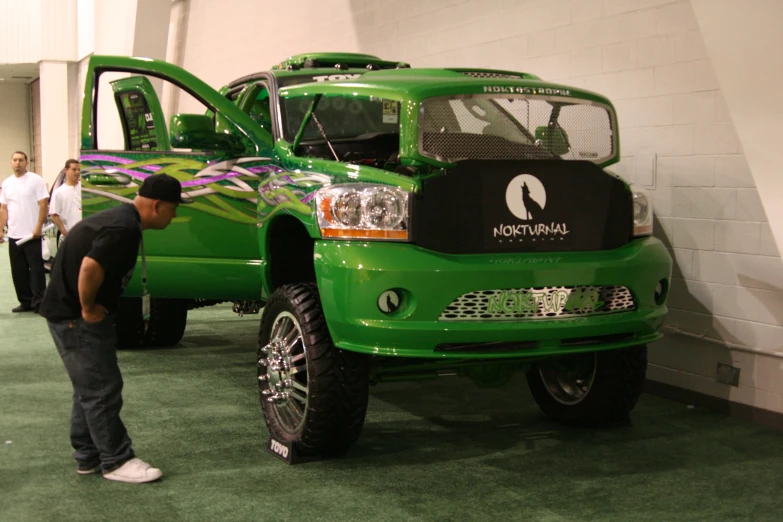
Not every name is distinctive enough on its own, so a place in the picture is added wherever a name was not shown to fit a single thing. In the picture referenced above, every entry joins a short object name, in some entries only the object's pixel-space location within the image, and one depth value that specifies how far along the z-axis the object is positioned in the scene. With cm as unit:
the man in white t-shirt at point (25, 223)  981
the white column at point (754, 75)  489
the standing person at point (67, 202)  970
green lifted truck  421
